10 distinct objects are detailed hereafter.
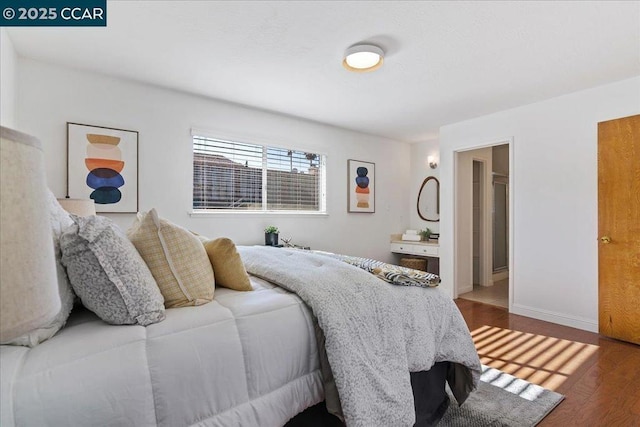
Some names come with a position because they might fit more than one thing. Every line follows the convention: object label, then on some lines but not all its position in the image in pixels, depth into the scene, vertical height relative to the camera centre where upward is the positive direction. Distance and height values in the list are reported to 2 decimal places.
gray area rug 1.77 -1.12
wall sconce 5.22 +0.84
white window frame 3.42 +0.39
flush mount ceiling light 2.37 +1.19
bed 0.90 -0.44
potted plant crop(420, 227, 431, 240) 5.08 -0.31
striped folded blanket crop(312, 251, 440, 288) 1.70 -0.33
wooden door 2.84 -0.12
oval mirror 5.18 +0.24
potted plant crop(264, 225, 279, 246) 3.74 -0.26
